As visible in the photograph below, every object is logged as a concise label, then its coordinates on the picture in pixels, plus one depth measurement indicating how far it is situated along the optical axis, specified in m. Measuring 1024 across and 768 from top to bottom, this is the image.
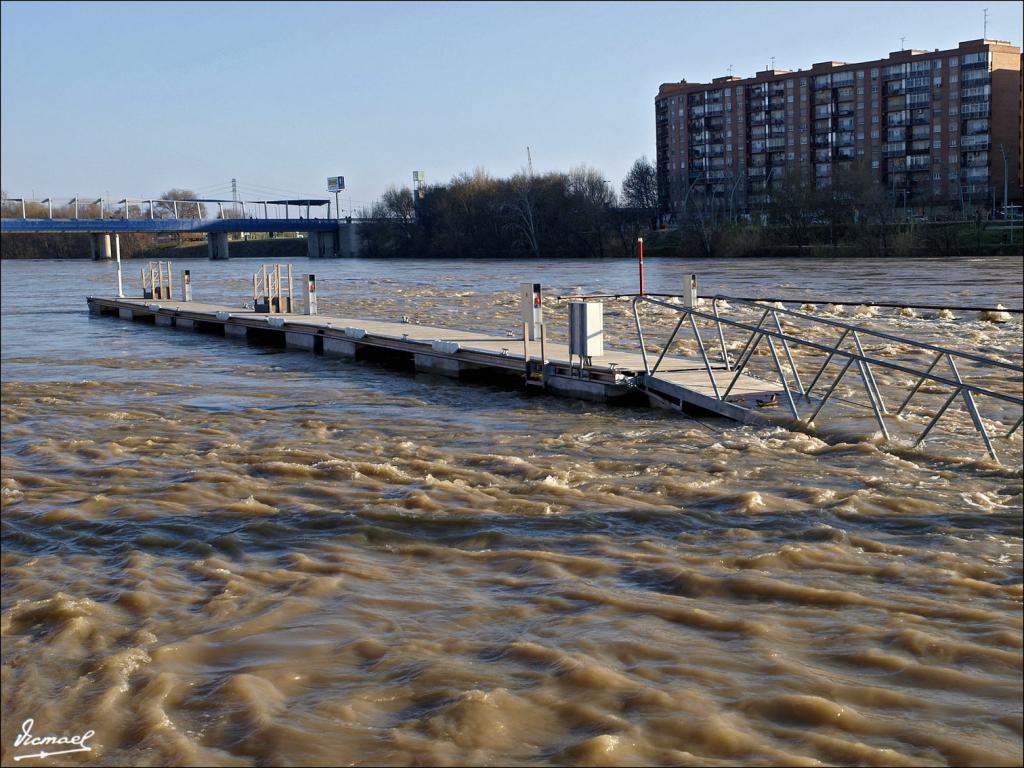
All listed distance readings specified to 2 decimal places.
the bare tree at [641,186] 126.81
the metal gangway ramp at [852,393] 12.08
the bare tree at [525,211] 100.00
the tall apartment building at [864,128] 105.12
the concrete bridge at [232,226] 87.69
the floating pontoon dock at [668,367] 13.35
